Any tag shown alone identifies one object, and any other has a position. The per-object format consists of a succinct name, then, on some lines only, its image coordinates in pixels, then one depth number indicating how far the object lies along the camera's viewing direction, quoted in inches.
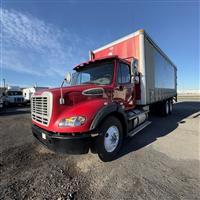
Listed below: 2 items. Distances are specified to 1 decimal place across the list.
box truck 104.0
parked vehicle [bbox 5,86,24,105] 798.7
